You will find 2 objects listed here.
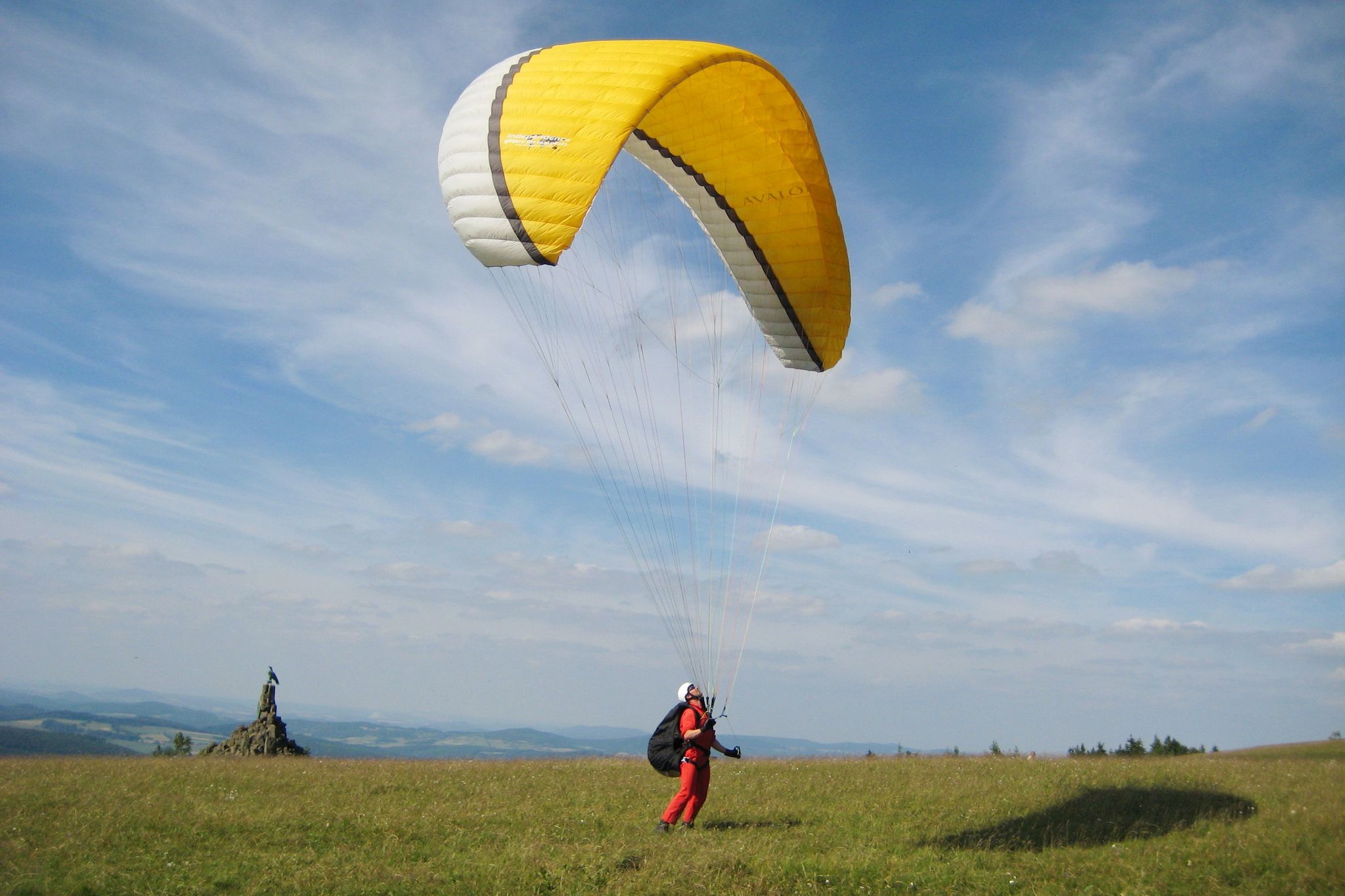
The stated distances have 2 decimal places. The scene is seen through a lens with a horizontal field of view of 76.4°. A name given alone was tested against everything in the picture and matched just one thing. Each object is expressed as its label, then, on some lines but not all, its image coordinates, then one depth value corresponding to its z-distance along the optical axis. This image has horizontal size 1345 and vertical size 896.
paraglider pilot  9.96
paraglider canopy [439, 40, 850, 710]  8.88
